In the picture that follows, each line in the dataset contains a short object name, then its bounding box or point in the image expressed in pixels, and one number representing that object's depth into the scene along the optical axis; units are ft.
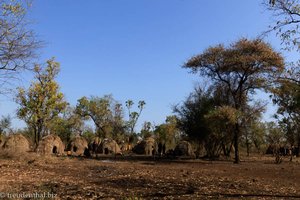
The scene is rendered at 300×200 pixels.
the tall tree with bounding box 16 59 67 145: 62.93
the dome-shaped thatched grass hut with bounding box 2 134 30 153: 72.87
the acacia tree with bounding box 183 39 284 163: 53.05
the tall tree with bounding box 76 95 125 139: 106.38
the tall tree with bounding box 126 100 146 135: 109.23
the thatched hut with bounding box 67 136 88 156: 89.96
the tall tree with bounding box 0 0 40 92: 23.68
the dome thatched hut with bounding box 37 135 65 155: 59.26
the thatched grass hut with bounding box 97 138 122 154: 89.08
